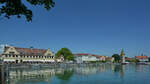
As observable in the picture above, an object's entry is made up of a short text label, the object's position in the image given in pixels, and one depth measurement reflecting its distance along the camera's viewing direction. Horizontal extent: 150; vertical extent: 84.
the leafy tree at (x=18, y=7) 5.04
